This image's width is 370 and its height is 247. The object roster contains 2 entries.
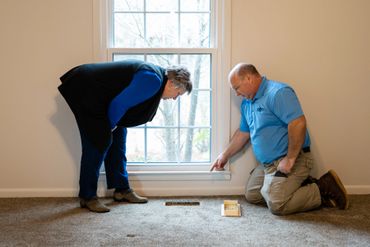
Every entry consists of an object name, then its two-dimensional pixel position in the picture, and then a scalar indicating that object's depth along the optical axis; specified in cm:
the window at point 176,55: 331
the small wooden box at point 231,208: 293
